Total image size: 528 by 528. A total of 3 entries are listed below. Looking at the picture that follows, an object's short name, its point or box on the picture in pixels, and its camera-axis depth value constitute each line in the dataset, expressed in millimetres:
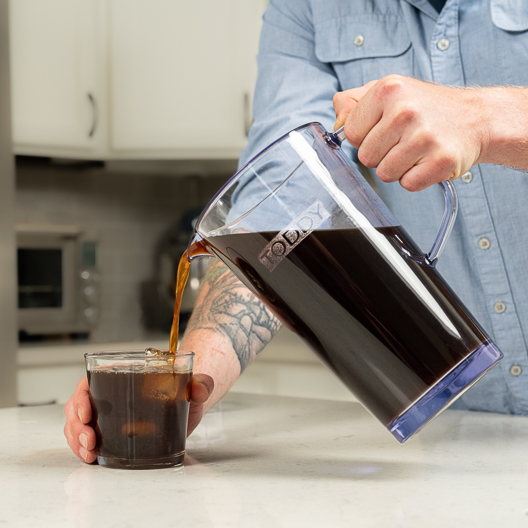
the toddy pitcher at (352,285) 565
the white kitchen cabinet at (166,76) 2650
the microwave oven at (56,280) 2646
